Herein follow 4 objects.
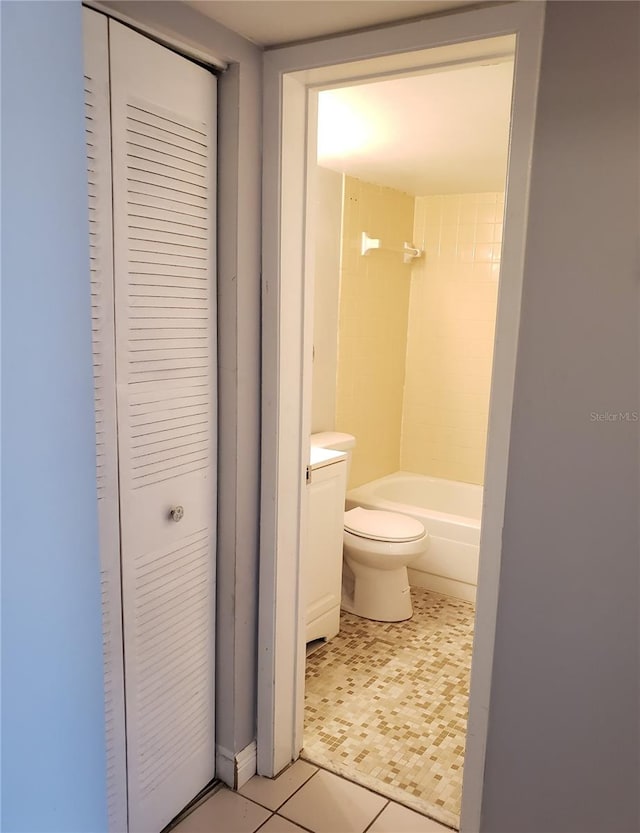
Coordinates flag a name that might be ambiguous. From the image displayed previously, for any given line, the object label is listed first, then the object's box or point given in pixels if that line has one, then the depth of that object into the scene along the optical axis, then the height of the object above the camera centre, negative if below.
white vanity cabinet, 2.75 -1.01
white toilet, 3.08 -1.16
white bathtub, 3.45 -1.25
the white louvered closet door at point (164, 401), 1.54 -0.26
